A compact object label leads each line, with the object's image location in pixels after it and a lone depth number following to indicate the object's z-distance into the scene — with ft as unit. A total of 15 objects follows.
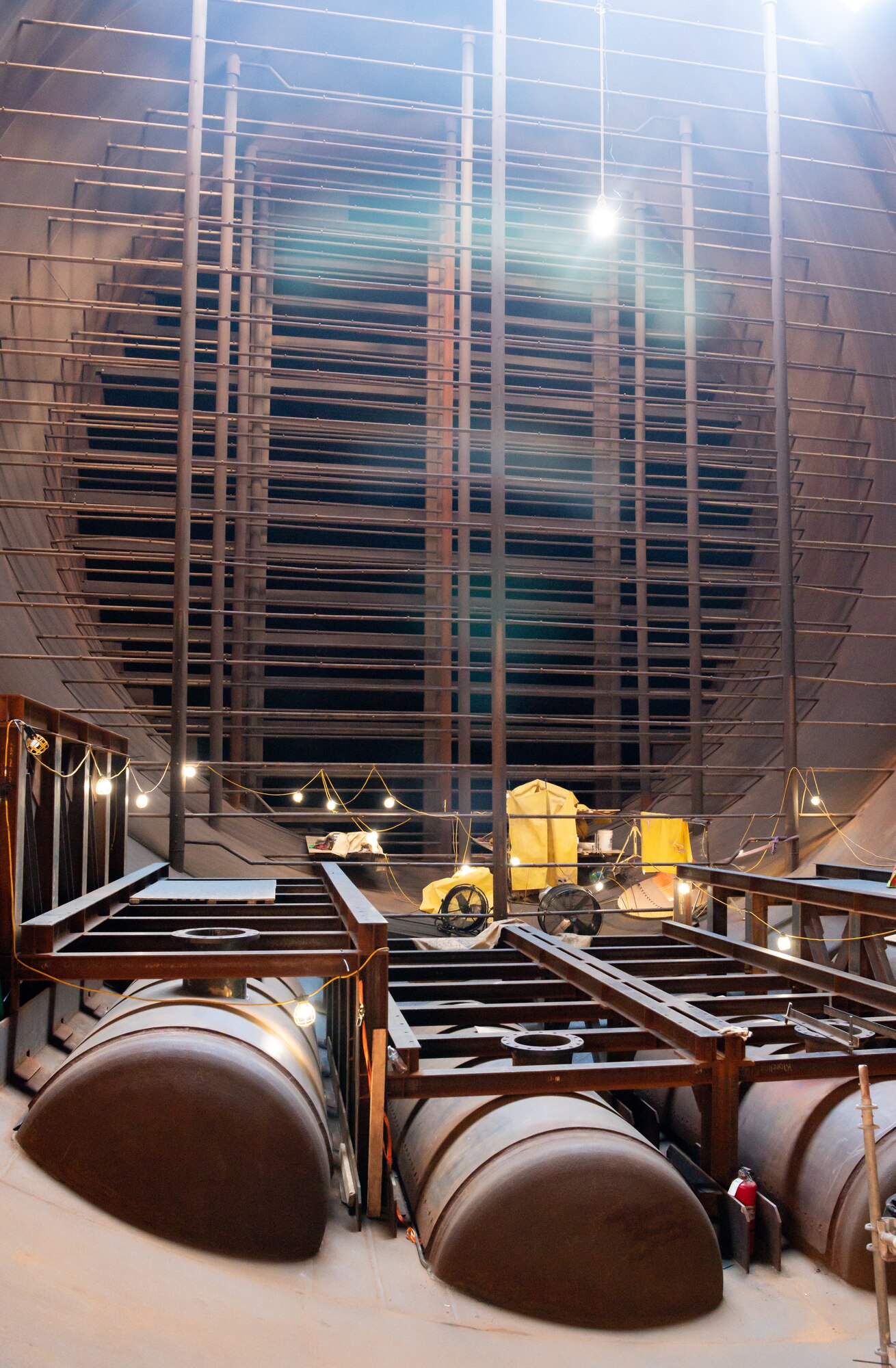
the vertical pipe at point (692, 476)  41.29
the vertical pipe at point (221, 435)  37.37
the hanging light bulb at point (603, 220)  30.91
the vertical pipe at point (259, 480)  44.19
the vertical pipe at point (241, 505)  41.86
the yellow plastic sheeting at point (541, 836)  34.91
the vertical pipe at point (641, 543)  45.06
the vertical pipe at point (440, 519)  43.16
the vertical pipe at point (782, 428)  34.53
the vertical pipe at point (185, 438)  29.53
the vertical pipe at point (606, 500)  48.80
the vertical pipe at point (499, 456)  30.27
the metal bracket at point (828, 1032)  13.87
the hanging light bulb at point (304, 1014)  12.49
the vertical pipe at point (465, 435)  40.73
